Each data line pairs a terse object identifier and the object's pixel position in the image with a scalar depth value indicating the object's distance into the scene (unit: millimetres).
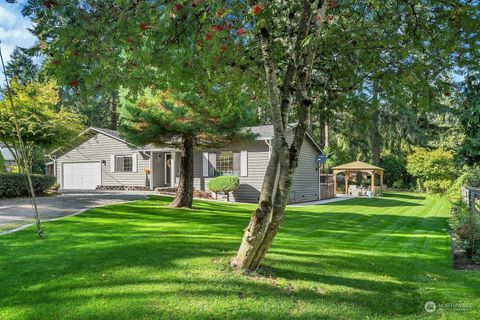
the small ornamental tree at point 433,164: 25781
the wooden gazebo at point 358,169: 23375
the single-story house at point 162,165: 17391
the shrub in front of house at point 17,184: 13062
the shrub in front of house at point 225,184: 16578
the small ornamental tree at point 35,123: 13570
